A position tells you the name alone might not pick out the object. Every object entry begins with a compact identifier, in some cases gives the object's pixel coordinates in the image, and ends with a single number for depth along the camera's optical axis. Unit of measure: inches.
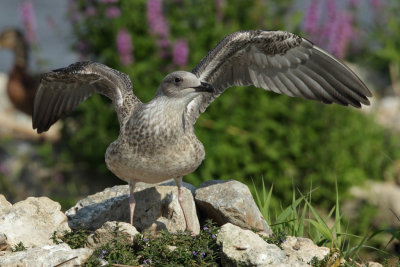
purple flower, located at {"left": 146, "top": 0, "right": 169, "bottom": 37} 695.7
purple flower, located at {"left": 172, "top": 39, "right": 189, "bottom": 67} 690.8
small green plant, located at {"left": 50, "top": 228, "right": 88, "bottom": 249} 423.8
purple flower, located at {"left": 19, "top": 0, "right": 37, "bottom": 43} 804.0
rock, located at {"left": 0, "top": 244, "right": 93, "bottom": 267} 375.9
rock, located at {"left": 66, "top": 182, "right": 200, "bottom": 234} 467.5
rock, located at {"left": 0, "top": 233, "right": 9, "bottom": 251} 418.9
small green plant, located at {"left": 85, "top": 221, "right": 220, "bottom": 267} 385.7
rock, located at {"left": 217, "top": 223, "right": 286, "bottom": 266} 376.2
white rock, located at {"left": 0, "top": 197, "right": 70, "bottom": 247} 433.4
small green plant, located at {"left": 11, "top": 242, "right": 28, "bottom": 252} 408.2
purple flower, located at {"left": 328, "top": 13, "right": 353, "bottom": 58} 703.7
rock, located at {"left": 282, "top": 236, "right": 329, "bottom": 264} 414.3
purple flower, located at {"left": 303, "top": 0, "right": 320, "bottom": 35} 714.8
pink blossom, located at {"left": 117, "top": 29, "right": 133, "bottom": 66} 698.8
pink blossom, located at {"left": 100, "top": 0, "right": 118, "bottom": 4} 727.7
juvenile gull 437.7
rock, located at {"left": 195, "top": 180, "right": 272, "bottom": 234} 448.8
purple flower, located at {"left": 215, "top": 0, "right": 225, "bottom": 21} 756.2
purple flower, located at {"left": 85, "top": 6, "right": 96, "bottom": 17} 775.7
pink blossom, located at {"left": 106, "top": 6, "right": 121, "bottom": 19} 751.1
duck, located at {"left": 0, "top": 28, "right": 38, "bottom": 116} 1004.6
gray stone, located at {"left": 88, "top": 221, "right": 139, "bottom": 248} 408.5
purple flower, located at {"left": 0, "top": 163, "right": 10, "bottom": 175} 870.3
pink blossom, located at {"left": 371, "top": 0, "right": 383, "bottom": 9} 990.4
